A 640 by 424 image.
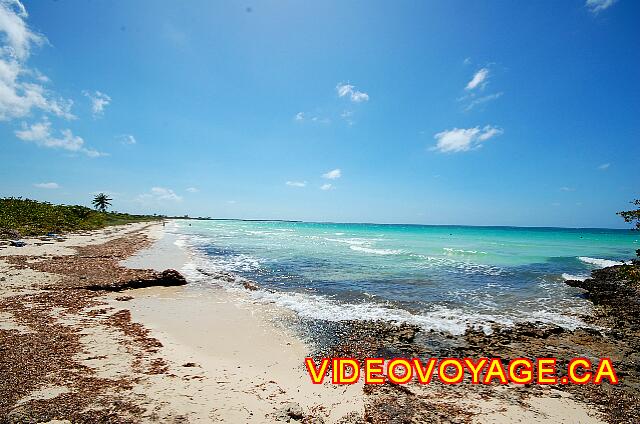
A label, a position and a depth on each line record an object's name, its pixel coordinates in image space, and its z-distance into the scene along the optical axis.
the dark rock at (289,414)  5.74
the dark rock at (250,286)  17.22
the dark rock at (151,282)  14.53
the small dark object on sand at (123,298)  12.95
